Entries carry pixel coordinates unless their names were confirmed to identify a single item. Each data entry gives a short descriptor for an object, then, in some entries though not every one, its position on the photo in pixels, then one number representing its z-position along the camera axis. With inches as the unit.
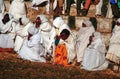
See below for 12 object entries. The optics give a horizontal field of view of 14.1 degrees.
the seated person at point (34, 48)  608.1
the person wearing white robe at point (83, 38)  601.6
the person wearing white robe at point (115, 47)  588.4
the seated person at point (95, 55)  577.0
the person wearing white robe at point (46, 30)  633.6
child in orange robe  593.3
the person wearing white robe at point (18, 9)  707.1
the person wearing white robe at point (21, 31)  648.4
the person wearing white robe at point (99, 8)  672.4
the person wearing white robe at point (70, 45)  600.7
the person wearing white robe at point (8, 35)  661.3
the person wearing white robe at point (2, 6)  726.6
